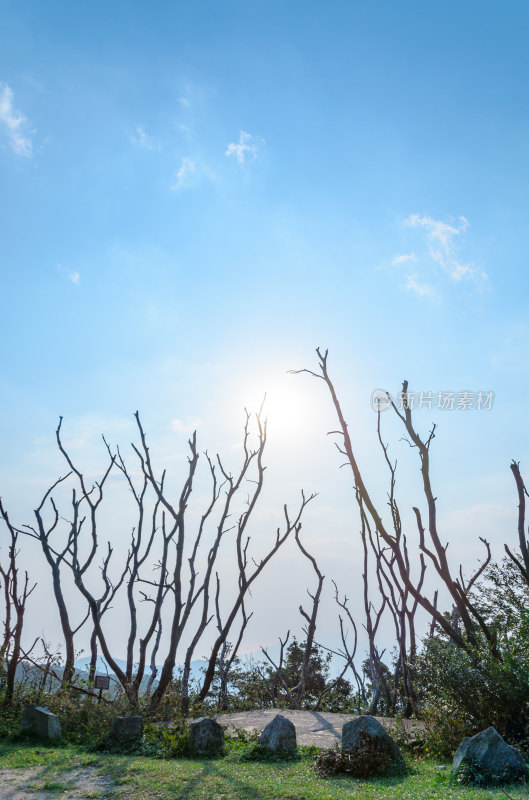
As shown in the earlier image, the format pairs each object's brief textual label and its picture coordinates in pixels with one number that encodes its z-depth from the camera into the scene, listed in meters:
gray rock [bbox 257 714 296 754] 8.77
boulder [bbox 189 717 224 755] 8.99
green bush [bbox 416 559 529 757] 8.36
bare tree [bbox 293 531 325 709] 15.42
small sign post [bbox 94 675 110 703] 12.46
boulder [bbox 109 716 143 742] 9.73
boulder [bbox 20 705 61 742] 10.33
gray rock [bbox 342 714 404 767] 7.89
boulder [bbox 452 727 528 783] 6.59
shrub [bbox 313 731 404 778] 7.66
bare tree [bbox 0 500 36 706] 13.38
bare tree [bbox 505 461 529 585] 11.19
